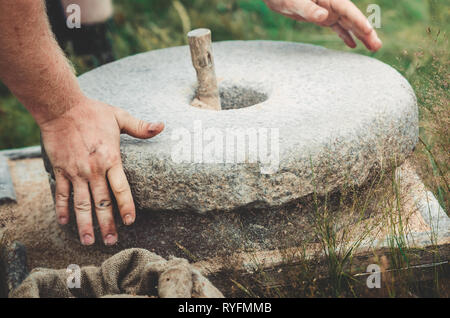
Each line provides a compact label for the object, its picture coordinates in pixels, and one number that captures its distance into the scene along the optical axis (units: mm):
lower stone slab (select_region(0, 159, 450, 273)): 1766
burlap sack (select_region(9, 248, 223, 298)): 1491
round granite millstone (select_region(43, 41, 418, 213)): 1658
